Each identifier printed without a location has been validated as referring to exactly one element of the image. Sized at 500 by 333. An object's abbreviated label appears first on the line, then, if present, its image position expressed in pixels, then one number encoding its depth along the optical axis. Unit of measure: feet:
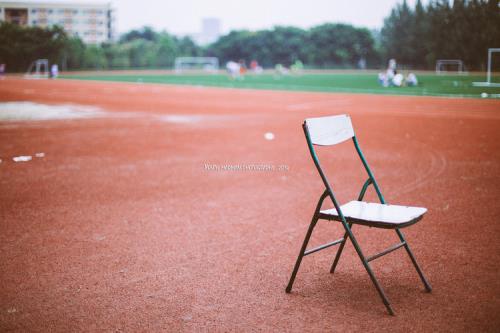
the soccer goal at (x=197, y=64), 240.53
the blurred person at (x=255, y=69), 214.53
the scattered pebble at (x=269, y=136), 40.06
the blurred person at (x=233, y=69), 156.87
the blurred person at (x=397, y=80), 97.50
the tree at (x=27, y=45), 164.74
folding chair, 11.64
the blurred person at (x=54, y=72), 153.28
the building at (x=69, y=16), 161.79
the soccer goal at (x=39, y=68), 172.04
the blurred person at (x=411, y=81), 96.68
